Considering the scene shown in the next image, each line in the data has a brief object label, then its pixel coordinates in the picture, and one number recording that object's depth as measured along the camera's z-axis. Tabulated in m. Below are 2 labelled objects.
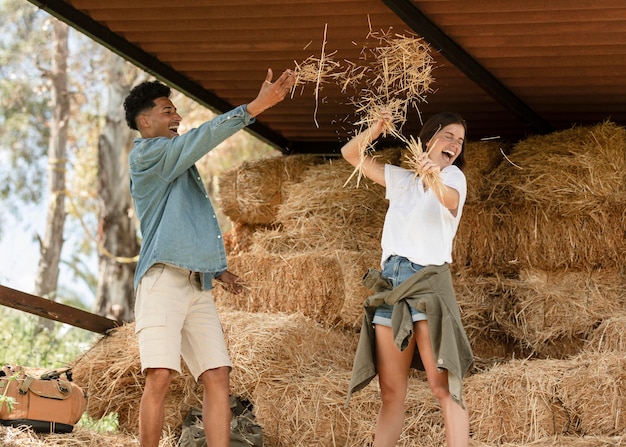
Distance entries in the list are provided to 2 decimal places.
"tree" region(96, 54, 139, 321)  14.63
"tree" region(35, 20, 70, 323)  15.77
